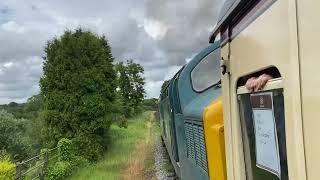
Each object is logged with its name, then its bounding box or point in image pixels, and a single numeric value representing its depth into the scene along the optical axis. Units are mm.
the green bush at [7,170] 5825
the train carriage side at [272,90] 766
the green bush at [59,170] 7851
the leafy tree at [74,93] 9107
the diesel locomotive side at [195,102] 2421
